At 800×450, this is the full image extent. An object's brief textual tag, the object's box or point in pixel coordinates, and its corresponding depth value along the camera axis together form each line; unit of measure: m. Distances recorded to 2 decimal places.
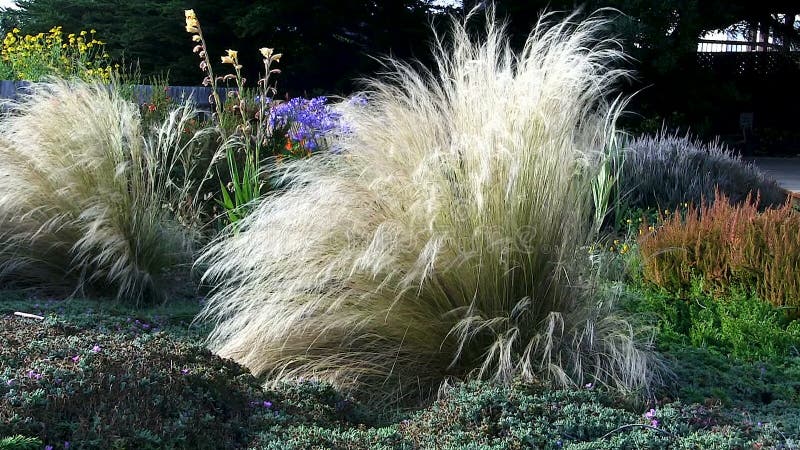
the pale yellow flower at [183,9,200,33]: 5.07
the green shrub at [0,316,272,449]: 2.43
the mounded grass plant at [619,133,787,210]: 7.36
